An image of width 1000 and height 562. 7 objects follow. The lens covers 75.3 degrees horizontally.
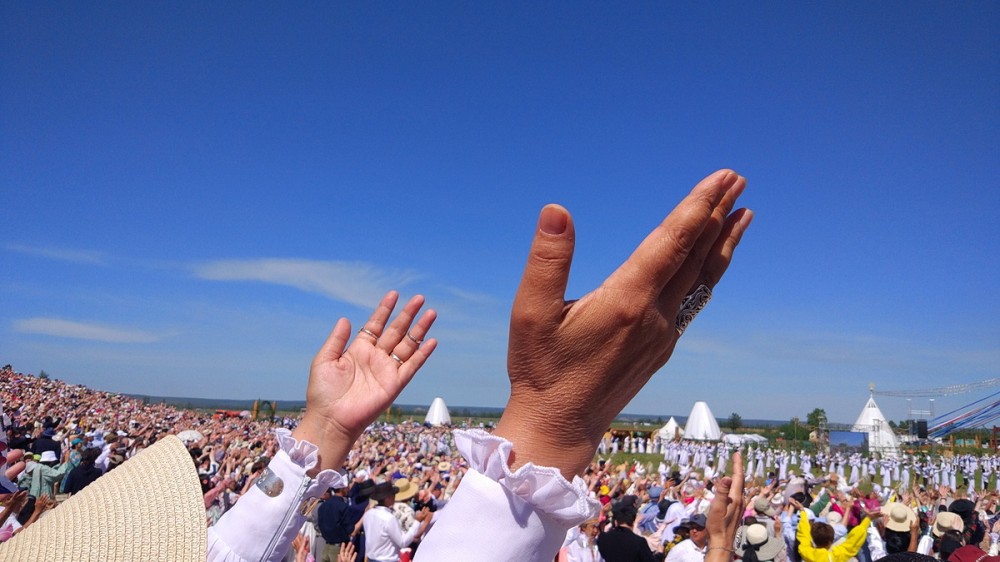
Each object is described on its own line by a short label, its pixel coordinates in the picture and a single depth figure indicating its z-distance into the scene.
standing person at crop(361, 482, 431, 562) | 7.83
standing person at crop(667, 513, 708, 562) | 6.21
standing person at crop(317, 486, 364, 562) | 8.48
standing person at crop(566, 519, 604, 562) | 6.97
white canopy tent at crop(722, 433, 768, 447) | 44.72
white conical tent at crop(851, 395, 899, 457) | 39.78
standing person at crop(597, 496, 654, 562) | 6.33
